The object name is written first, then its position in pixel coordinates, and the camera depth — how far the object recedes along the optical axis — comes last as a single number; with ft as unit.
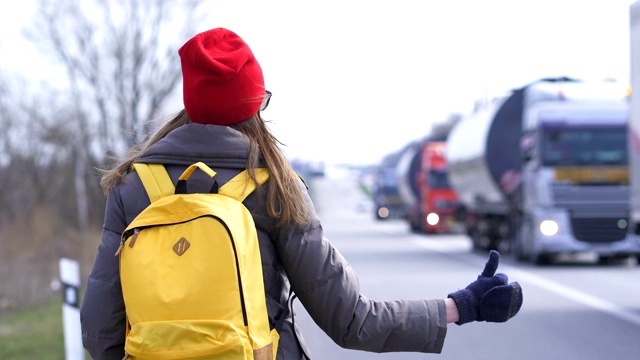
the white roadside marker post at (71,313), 26.02
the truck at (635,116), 41.88
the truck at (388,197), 247.70
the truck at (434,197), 146.41
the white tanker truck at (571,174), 75.00
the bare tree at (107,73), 132.57
